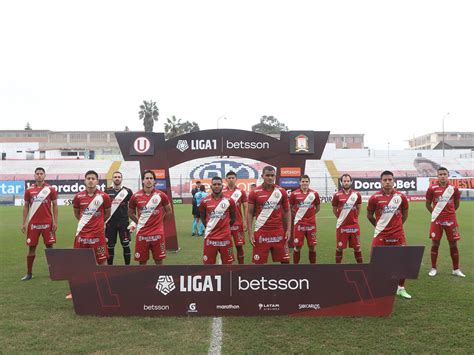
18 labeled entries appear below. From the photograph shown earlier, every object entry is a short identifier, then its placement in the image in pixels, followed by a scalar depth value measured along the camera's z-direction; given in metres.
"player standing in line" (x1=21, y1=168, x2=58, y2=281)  7.19
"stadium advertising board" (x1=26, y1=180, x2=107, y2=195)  33.50
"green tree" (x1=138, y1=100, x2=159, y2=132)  70.94
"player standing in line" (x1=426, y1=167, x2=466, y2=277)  7.39
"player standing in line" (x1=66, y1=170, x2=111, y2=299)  6.29
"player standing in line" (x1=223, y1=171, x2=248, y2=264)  8.14
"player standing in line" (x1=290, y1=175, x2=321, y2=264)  7.86
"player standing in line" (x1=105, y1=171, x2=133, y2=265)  7.50
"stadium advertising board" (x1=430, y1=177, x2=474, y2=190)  34.66
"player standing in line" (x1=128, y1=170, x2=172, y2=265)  6.14
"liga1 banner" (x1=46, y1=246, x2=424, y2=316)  4.99
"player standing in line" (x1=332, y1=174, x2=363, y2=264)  7.59
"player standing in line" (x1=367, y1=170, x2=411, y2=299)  6.26
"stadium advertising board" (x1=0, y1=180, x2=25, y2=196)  34.97
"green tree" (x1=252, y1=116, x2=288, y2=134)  87.25
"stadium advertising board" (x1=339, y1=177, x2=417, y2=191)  34.06
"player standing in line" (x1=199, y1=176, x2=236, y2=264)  6.07
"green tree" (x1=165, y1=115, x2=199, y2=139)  65.50
